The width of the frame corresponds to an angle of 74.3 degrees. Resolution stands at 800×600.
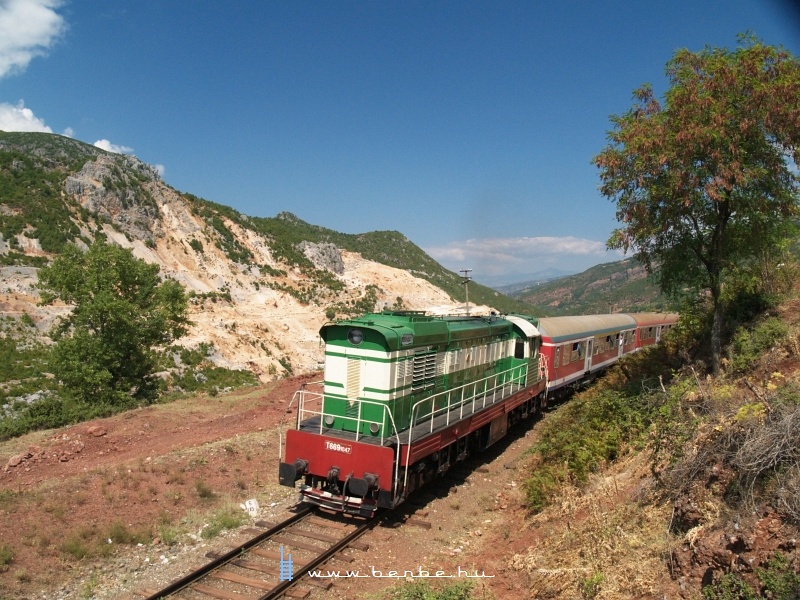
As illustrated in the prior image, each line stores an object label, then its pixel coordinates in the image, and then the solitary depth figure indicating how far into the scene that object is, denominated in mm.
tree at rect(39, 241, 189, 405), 20766
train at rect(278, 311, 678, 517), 9797
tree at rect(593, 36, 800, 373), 11312
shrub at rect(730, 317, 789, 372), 11891
